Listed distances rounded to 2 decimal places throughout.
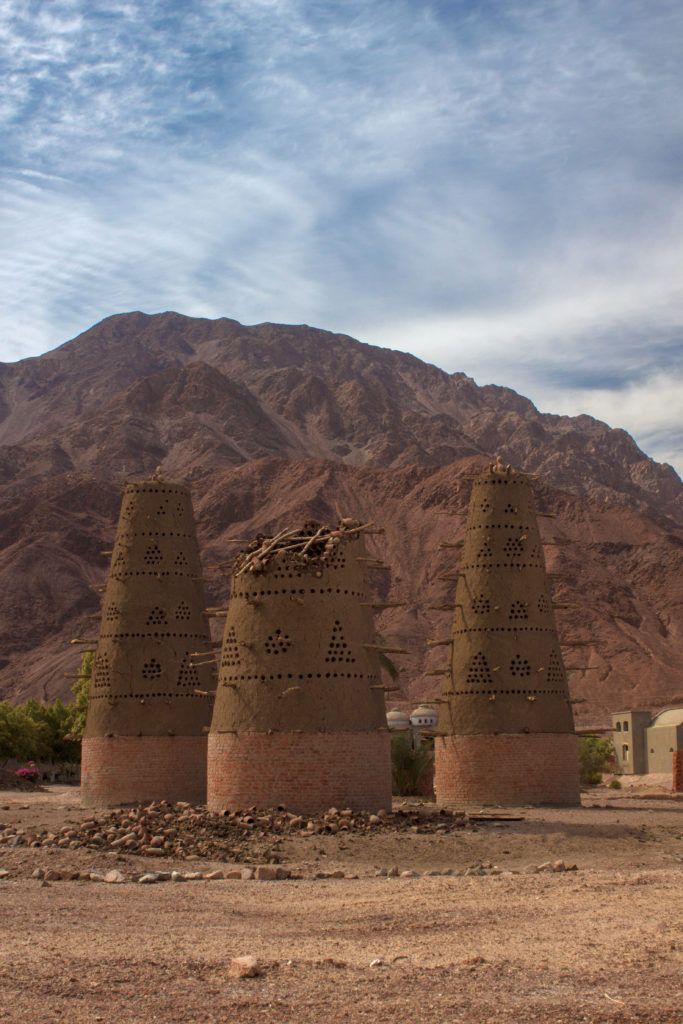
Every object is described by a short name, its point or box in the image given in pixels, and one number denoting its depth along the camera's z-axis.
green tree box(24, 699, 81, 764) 46.59
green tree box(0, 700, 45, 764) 44.59
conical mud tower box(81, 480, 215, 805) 23.23
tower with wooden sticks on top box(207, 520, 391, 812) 16.92
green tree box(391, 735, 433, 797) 28.53
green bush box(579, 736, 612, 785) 39.81
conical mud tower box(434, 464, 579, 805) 22.59
